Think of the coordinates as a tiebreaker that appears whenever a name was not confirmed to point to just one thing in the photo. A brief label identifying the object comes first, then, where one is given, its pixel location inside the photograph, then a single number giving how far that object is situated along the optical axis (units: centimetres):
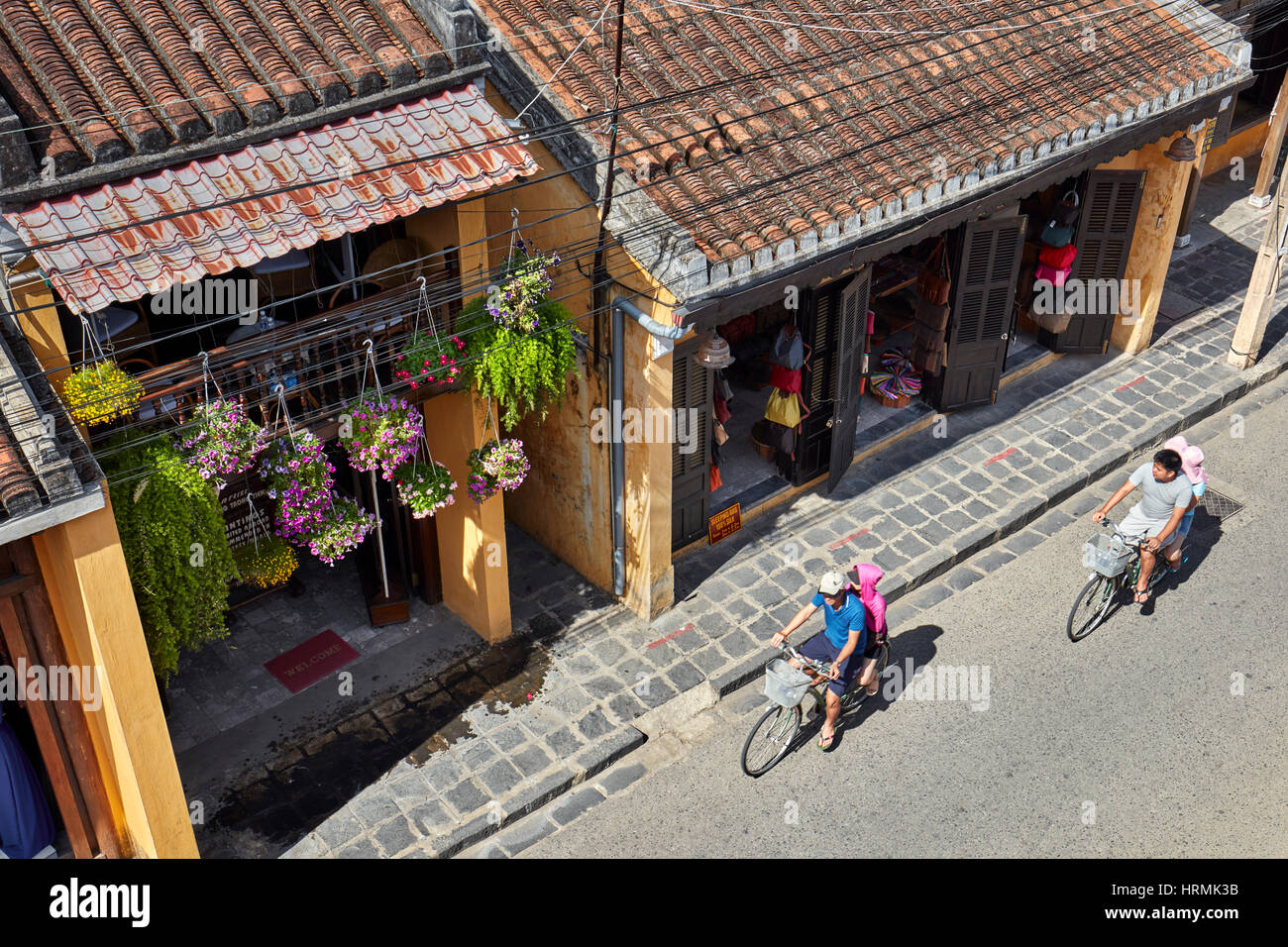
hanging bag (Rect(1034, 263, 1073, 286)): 1833
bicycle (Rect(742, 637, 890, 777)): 1227
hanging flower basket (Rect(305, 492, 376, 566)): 1174
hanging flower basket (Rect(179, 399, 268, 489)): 1035
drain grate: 1603
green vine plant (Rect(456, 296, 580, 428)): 1198
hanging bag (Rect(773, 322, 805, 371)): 1532
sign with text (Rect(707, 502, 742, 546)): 1543
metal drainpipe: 1241
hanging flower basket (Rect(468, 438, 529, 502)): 1275
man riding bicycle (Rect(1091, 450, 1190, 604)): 1361
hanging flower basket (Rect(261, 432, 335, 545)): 1116
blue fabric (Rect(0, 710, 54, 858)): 1106
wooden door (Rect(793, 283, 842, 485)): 1540
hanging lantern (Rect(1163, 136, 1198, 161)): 1709
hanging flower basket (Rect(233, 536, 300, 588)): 1190
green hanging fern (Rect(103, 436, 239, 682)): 1010
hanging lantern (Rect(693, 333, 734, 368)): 1359
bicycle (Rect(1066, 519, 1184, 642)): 1395
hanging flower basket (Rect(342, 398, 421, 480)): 1172
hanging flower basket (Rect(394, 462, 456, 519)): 1250
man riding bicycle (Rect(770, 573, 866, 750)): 1202
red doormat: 1358
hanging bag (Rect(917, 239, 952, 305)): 1680
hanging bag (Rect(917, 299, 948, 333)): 1709
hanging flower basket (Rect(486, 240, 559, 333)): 1195
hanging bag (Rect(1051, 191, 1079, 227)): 1781
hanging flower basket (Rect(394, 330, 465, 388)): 1176
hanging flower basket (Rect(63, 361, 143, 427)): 965
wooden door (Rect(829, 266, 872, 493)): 1536
